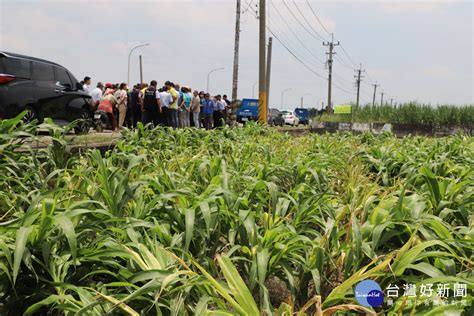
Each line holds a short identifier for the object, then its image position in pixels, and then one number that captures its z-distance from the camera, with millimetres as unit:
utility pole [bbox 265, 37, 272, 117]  32625
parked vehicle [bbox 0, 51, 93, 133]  8219
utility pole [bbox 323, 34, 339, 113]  44375
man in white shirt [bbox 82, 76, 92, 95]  12678
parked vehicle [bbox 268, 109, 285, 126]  34688
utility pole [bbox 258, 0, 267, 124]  18406
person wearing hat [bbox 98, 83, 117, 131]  11852
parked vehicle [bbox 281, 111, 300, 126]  36319
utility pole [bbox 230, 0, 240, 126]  17078
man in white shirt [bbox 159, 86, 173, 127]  11539
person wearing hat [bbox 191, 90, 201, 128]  14568
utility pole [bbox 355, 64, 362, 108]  67562
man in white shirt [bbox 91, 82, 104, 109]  12501
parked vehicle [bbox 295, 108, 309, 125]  44188
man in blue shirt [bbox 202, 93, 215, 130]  16375
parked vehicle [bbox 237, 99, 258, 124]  31522
